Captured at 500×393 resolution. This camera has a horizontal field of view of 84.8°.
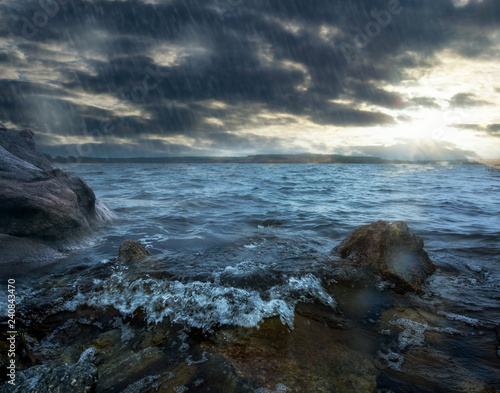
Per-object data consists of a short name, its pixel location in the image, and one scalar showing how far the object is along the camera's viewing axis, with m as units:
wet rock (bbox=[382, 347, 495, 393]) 2.40
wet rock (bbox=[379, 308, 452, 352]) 3.08
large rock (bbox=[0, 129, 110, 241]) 5.67
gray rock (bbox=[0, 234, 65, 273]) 5.04
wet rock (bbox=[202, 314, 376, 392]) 2.40
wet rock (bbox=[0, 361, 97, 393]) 2.04
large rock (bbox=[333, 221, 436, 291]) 4.62
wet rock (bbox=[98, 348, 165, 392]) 2.38
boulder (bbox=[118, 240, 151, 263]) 5.28
